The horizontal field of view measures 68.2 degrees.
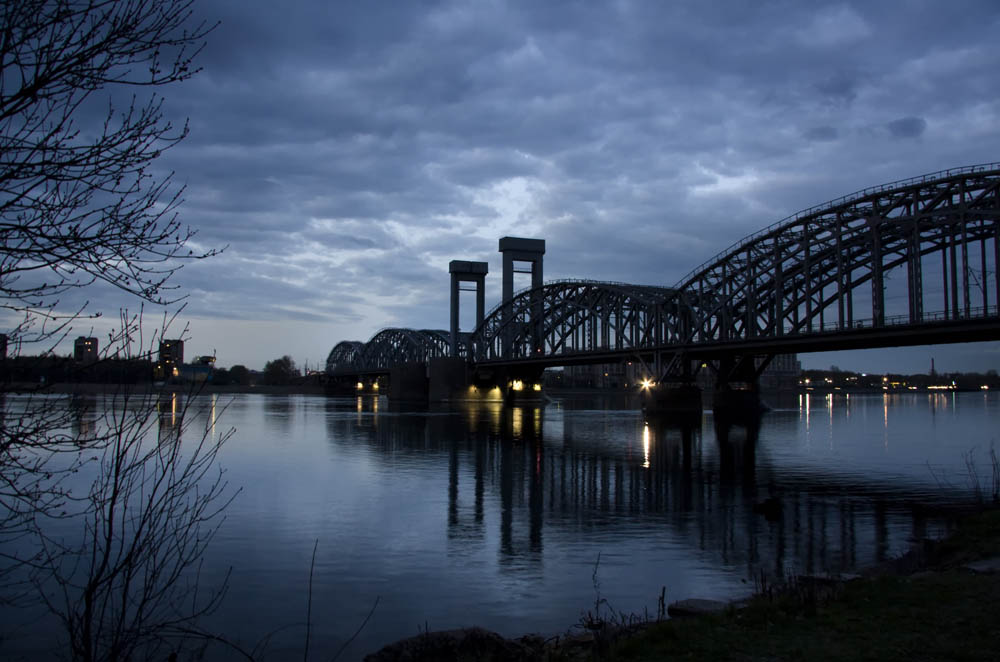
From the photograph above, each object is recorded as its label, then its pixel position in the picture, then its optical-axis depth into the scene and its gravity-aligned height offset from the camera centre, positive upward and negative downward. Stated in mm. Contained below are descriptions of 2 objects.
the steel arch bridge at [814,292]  52594 +8540
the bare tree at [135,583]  6750 -3856
